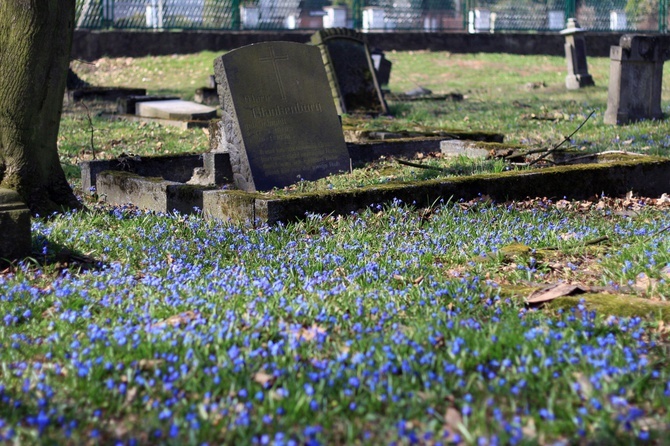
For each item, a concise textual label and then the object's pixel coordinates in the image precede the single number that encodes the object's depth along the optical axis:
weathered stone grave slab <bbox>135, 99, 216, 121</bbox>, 14.29
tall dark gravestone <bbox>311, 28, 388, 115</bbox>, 14.79
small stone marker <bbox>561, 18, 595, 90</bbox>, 21.20
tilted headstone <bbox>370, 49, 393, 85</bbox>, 21.33
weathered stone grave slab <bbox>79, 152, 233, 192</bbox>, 9.02
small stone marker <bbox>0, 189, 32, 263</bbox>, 5.46
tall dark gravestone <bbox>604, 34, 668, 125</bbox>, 13.52
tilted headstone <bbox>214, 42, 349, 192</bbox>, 8.70
